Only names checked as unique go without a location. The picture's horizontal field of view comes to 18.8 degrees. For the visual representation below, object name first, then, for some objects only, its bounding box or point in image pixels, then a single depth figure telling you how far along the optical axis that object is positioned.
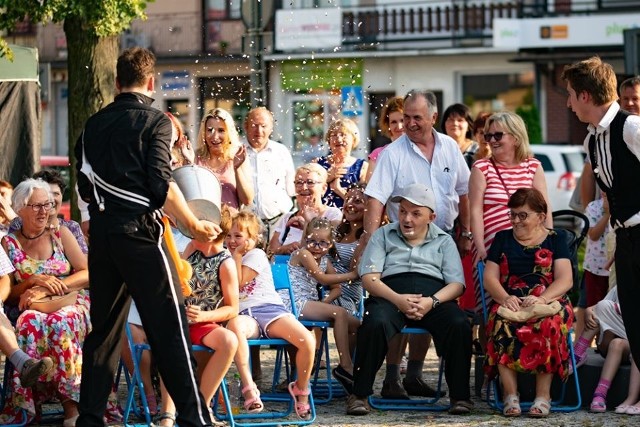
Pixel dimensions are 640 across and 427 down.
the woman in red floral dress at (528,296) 12.32
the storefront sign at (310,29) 53.05
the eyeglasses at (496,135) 13.42
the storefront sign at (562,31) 49.36
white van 34.15
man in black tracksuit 10.09
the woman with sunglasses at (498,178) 13.40
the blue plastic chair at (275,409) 11.87
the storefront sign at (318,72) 53.13
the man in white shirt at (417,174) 13.56
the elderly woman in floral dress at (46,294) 11.89
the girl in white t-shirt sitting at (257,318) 12.00
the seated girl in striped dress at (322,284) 13.16
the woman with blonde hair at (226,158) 14.43
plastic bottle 12.20
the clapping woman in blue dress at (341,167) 14.98
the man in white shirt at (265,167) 15.55
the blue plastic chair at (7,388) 12.01
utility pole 19.41
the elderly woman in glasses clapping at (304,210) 14.13
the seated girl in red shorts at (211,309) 11.46
